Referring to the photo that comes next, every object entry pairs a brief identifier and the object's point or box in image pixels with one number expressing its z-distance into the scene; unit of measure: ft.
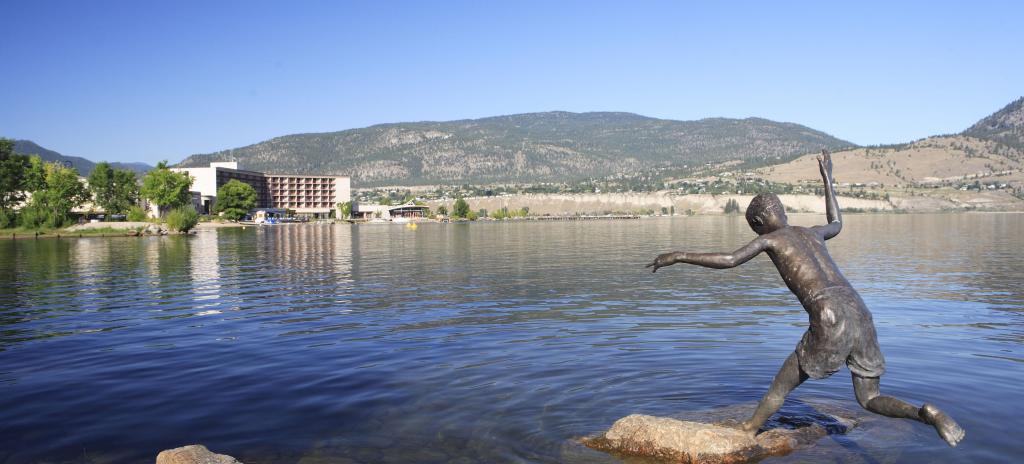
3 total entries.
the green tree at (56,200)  349.00
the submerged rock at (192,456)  29.86
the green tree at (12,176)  378.12
